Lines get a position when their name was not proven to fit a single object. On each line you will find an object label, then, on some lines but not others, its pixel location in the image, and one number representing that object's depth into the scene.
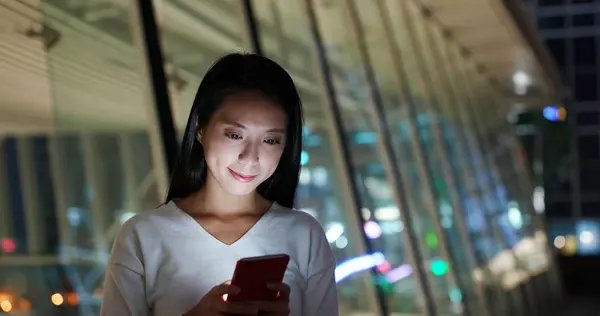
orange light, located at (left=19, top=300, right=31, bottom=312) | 3.26
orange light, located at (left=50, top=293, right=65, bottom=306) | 3.18
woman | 1.66
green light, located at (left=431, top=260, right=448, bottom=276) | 6.67
